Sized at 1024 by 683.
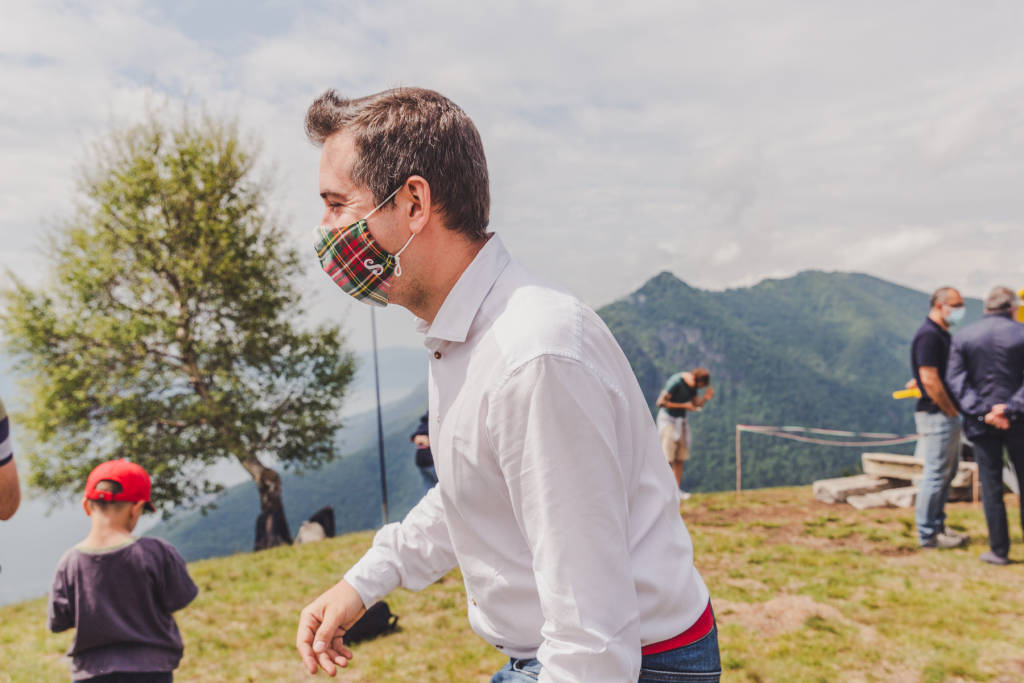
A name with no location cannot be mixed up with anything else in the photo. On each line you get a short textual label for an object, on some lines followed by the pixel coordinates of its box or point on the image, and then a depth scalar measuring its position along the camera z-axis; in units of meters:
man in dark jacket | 6.05
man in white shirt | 1.15
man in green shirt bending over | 10.64
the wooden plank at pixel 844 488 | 11.73
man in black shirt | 6.60
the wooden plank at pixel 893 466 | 12.05
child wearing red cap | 3.44
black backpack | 6.14
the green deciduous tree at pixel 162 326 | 17.66
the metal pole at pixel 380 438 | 10.50
